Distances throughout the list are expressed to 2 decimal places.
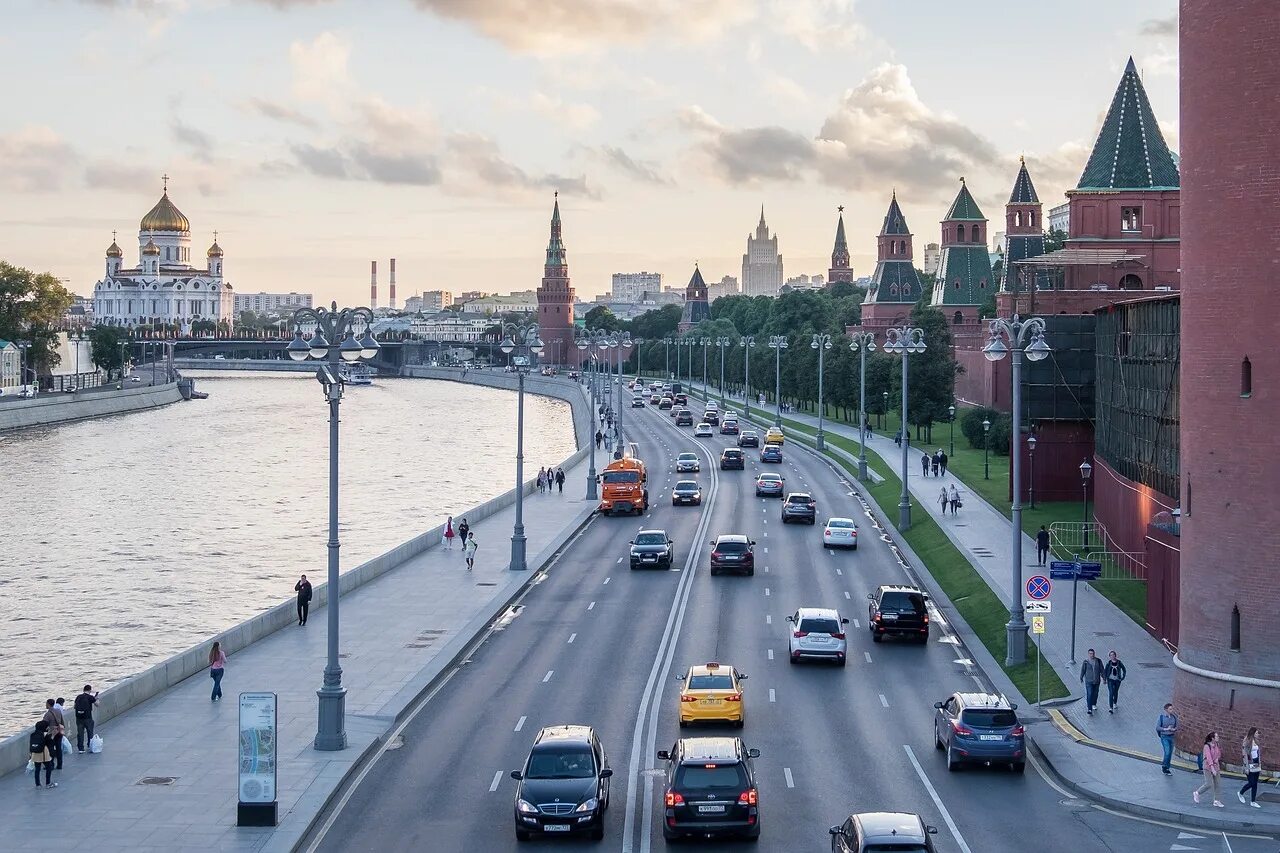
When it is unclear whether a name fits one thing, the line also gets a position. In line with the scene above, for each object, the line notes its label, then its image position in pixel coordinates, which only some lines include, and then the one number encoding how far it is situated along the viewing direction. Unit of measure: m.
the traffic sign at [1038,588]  31.00
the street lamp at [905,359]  57.62
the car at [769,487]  71.50
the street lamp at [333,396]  26.66
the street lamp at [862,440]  76.44
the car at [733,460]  83.88
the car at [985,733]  25.12
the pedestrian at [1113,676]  29.12
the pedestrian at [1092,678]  29.05
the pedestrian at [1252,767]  23.56
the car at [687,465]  83.75
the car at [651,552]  48.22
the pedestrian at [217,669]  30.55
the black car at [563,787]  21.47
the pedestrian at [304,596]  39.16
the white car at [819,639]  33.81
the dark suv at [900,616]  36.66
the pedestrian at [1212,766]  23.42
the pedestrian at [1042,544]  45.84
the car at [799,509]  60.75
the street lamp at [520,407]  48.53
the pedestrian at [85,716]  26.44
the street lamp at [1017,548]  32.96
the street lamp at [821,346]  94.69
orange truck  63.81
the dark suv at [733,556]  47.00
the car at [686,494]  67.50
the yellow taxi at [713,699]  27.73
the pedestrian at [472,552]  49.22
